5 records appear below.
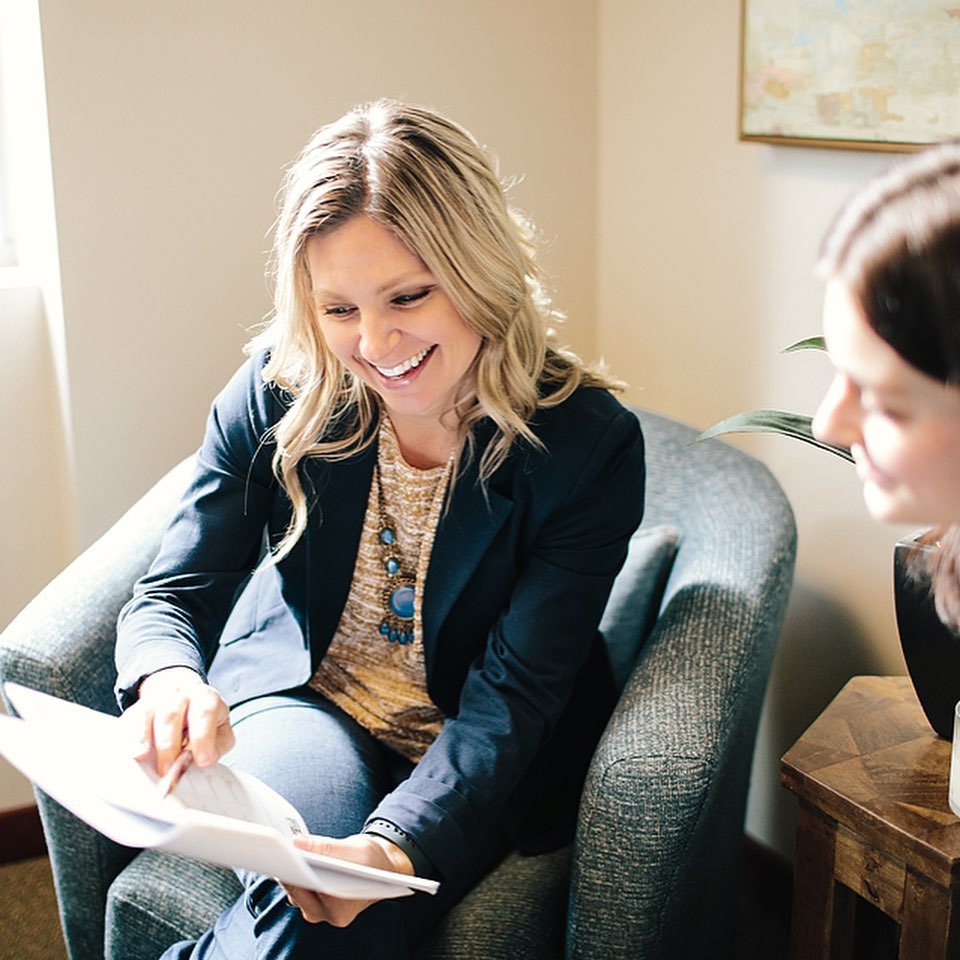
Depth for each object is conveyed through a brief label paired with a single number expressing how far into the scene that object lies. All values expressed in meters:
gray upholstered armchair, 1.24
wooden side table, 1.17
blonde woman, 1.26
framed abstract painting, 1.44
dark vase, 1.27
